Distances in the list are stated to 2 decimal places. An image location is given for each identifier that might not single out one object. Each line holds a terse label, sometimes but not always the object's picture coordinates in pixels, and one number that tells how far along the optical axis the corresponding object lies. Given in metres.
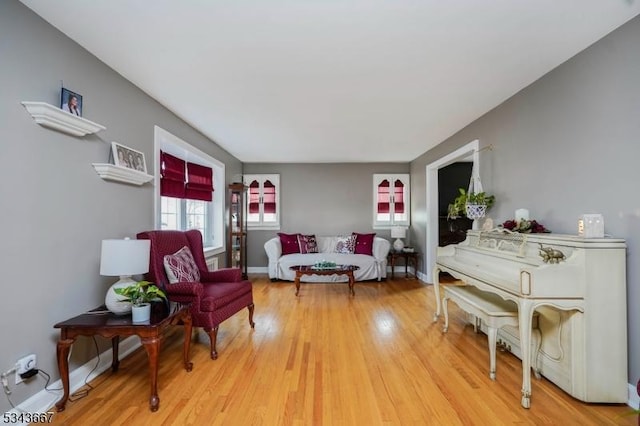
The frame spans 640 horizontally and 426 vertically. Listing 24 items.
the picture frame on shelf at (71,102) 2.04
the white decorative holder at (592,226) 2.03
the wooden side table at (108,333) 1.86
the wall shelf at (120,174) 2.38
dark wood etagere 5.58
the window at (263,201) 6.71
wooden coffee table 4.85
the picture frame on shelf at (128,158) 2.55
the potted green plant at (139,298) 1.94
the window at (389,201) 6.74
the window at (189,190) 3.72
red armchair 2.60
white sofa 5.76
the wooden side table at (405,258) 6.05
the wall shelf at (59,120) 1.81
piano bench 2.22
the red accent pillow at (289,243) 6.16
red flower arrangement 2.59
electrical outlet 1.75
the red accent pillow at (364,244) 6.06
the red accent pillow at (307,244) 6.16
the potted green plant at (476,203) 3.39
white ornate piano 1.95
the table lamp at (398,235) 6.19
